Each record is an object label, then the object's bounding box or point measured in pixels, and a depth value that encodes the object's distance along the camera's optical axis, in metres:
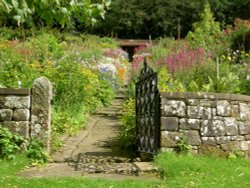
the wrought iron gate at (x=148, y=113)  7.10
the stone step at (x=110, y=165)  6.48
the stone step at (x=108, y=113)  11.02
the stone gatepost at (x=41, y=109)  7.03
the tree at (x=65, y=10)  3.92
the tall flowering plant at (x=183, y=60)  10.70
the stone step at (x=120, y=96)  13.05
